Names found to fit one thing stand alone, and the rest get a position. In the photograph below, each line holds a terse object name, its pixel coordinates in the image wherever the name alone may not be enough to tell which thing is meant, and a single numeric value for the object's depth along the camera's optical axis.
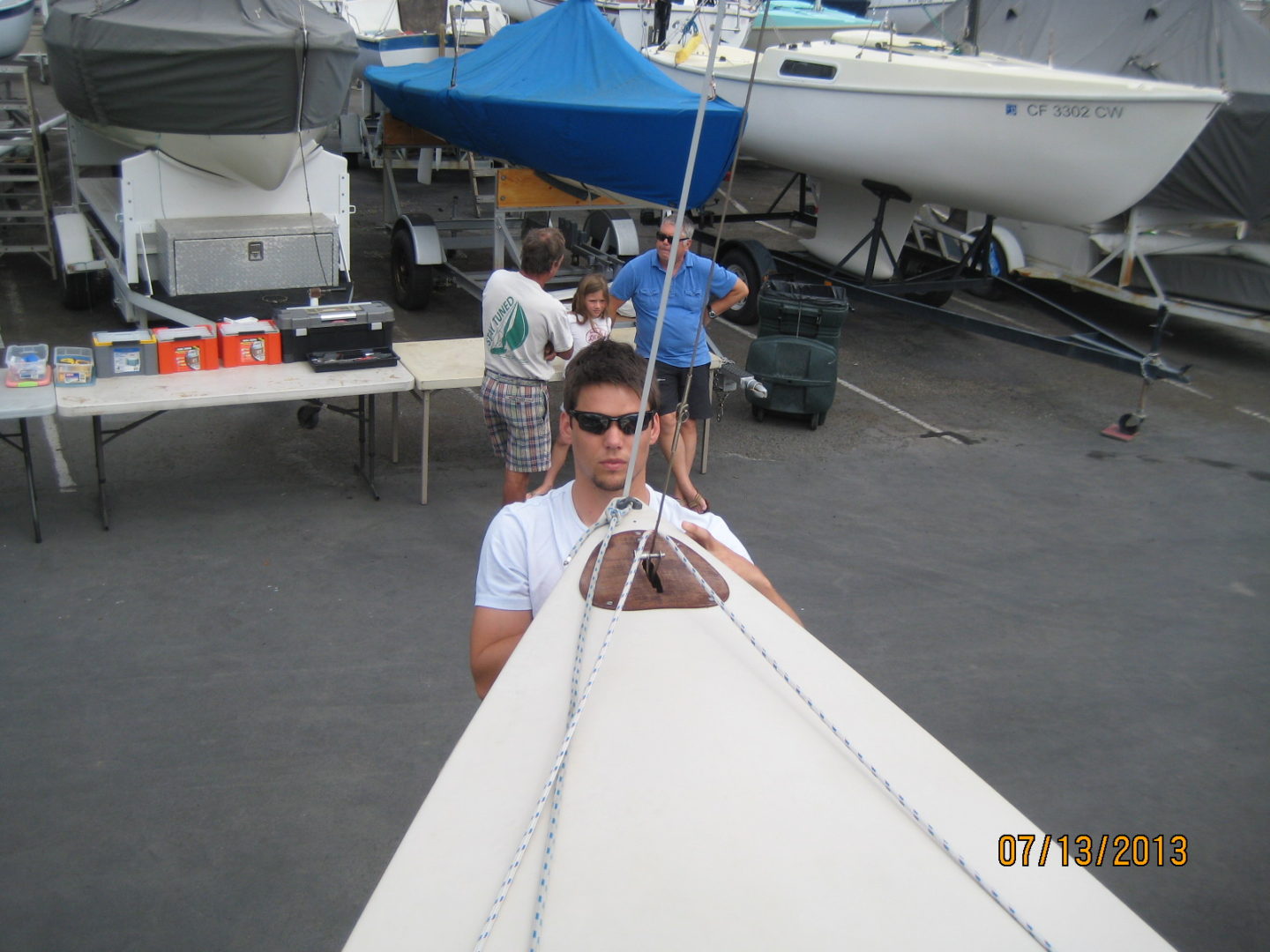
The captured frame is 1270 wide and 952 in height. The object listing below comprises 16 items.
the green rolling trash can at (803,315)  8.14
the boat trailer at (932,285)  7.92
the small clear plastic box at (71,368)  5.55
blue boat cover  8.11
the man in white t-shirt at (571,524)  2.38
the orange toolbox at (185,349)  5.84
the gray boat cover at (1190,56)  9.60
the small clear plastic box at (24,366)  5.43
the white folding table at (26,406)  5.21
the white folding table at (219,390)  5.43
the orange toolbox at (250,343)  6.05
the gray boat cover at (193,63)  7.00
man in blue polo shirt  6.16
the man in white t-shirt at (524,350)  5.50
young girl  5.86
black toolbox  6.16
